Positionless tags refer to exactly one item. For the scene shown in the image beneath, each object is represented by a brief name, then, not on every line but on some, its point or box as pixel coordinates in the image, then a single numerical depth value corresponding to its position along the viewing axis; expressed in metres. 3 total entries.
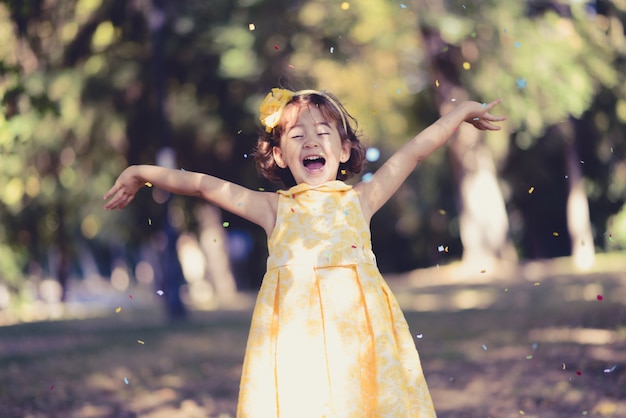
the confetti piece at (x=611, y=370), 7.22
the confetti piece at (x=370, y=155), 4.27
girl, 3.46
